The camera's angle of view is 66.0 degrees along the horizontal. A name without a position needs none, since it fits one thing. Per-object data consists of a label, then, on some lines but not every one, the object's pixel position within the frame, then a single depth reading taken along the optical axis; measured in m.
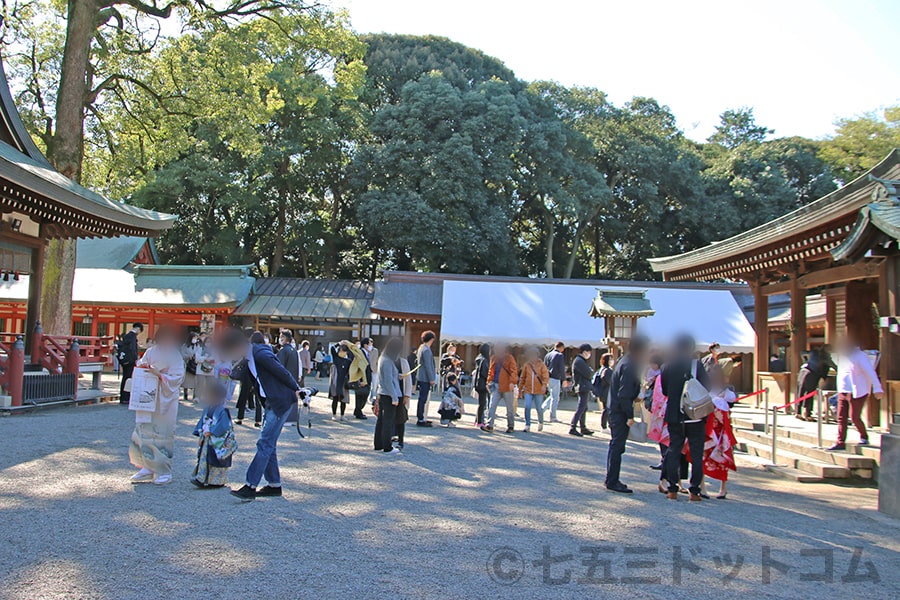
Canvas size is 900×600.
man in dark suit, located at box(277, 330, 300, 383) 10.45
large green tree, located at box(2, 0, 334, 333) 15.23
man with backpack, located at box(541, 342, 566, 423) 12.30
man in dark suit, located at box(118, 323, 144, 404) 12.82
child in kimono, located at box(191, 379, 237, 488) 6.05
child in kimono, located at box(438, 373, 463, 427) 11.70
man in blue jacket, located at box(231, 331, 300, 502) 5.73
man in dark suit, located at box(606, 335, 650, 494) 6.63
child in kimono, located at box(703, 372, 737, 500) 6.77
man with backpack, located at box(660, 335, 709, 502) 6.44
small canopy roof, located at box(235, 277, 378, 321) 26.00
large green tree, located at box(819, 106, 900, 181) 29.97
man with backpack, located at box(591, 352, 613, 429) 9.20
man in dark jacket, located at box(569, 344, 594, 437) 11.52
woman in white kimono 6.18
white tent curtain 21.11
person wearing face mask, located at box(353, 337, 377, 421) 11.80
